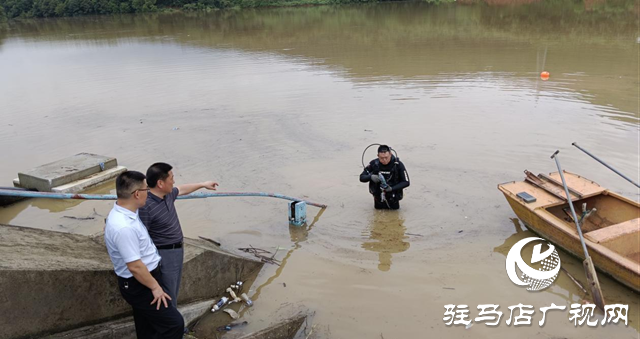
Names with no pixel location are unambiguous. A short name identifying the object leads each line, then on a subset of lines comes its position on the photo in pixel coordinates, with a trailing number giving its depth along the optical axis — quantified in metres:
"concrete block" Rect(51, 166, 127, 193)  8.41
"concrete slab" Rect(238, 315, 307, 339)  4.33
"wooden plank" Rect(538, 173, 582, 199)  6.34
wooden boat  5.26
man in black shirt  3.91
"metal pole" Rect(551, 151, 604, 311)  4.98
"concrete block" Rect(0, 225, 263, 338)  3.50
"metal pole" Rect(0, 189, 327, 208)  4.29
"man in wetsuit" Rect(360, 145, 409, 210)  6.73
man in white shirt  3.25
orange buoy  14.98
